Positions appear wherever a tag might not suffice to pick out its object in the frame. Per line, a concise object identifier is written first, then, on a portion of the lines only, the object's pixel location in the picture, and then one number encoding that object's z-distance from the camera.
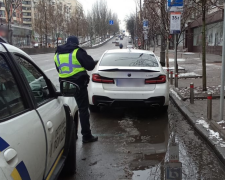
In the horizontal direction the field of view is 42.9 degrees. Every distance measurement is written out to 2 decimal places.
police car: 1.88
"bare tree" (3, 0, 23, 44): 26.77
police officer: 4.68
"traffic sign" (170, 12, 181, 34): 10.70
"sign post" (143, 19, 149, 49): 21.56
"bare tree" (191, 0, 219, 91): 8.41
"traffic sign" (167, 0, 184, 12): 10.38
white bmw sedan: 6.11
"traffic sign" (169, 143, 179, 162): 3.01
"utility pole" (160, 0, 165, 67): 13.65
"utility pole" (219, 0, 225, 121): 5.24
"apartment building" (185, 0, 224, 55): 26.00
